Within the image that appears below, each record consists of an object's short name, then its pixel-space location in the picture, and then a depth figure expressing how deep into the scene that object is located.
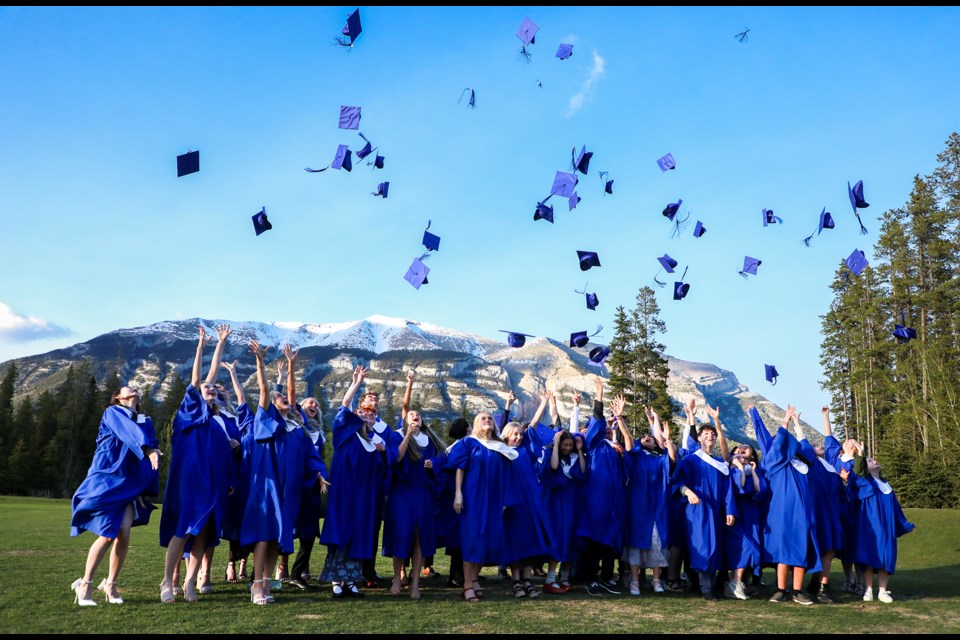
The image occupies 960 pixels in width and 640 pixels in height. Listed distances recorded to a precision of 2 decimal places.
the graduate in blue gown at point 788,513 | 9.35
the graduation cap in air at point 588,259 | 16.19
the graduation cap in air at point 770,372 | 17.12
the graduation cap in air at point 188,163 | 11.63
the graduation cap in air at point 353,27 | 11.85
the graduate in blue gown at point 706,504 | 9.80
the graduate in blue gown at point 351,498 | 8.78
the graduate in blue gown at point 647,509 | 10.04
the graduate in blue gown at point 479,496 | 8.78
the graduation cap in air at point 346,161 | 13.32
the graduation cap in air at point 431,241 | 14.79
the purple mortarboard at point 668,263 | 16.60
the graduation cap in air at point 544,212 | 14.84
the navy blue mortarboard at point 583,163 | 14.91
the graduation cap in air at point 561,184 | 14.00
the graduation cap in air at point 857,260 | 15.42
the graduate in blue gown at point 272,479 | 7.98
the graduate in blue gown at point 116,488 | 7.46
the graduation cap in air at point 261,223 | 13.21
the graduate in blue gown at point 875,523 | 10.24
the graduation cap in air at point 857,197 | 13.98
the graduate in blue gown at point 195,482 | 7.94
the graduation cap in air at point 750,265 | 16.29
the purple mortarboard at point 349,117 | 13.58
